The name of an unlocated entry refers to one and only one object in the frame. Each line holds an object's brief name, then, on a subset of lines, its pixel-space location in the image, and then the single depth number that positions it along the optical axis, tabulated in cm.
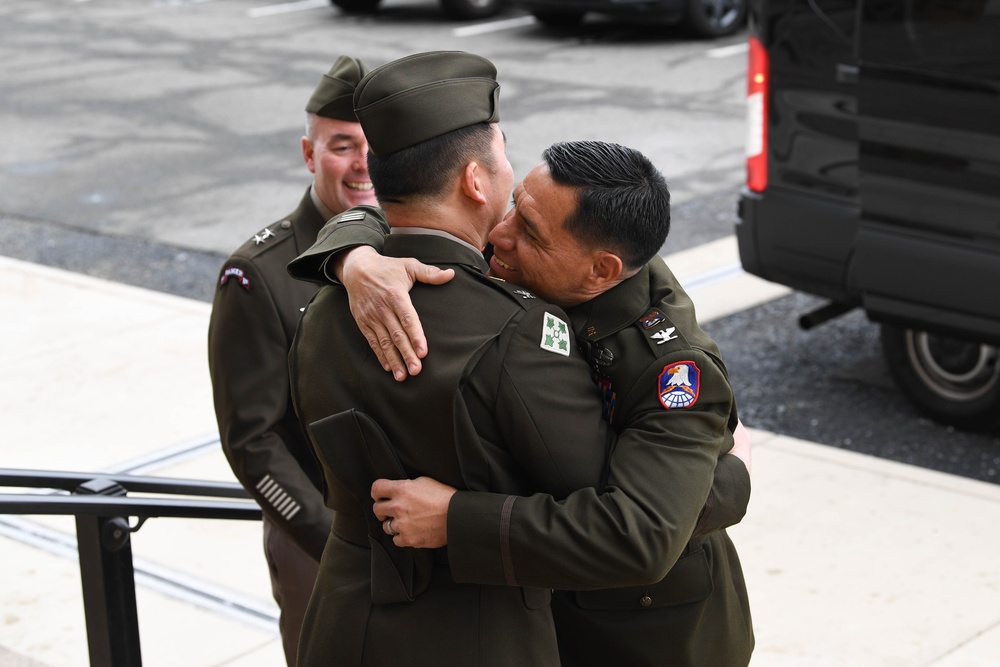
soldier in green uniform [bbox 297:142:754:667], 351
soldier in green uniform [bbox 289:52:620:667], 355
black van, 904
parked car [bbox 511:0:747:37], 2791
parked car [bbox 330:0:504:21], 3209
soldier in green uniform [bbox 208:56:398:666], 539
